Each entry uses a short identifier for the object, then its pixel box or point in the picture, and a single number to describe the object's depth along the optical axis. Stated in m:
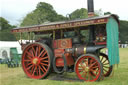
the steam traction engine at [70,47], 5.53
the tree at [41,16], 29.04
